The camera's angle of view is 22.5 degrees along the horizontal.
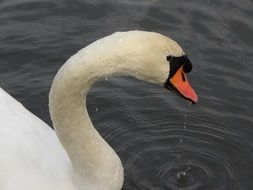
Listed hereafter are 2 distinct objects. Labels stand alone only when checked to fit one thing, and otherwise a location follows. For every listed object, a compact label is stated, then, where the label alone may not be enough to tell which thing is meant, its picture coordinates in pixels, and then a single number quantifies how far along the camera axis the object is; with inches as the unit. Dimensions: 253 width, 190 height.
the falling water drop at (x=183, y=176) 235.6
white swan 161.2
